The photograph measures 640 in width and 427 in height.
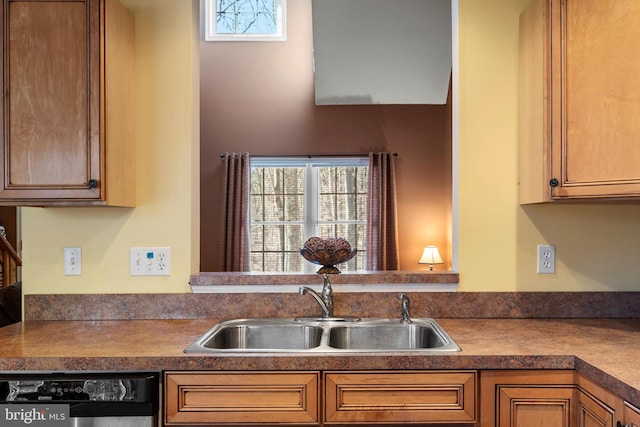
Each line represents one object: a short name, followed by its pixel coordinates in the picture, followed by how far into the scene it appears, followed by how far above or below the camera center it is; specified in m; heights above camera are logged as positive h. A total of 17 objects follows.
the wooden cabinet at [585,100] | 1.54 +0.35
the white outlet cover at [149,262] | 1.98 -0.21
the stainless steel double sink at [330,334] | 1.84 -0.46
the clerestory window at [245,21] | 5.14 +1.92
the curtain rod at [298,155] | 5.08 +0.53
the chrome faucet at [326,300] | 1.89 -0.35
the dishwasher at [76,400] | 1.39 -0.53
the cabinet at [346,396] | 1.43 -0.54
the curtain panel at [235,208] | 5.00 +0.00
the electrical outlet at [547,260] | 1.98 -0.21
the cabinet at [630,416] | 1.13 -0.48
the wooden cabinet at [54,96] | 1.68 +0.38
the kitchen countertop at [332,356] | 1.40 -0.42
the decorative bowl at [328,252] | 1.94 -0.17
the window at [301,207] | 5.16 +0.01
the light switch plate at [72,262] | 1.97 -0.21
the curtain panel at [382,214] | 5.00 -0.06
